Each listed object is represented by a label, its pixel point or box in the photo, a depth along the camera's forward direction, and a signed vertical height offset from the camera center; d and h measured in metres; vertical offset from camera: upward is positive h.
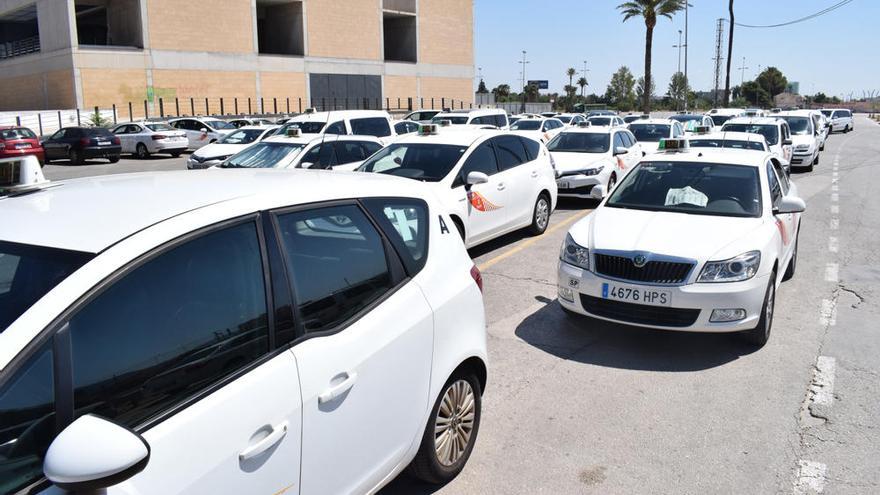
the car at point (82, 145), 26.80 -0.68
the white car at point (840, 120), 48.28 -0.47
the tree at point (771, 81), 114.44 +5.41
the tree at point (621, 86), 105.75 +4.59
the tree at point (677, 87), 86.84 +3.84
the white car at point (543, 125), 24.98 -0.26
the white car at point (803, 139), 20.67 -0.75
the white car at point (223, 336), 1.97 -0.74
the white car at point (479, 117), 22.14 +0.08
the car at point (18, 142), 23.72 -0.49
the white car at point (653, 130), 20.30 -0.39
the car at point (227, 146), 17.61 -0.56
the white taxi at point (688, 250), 5.73 -1.13
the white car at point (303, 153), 12.61 -0.54
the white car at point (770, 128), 18.00 -0.38
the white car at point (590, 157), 14.26 -0.83
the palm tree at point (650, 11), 41.44 +6.18
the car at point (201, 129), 30.95 -0.19
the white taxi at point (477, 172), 9.22 -0.72
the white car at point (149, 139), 29.00 -0.54
